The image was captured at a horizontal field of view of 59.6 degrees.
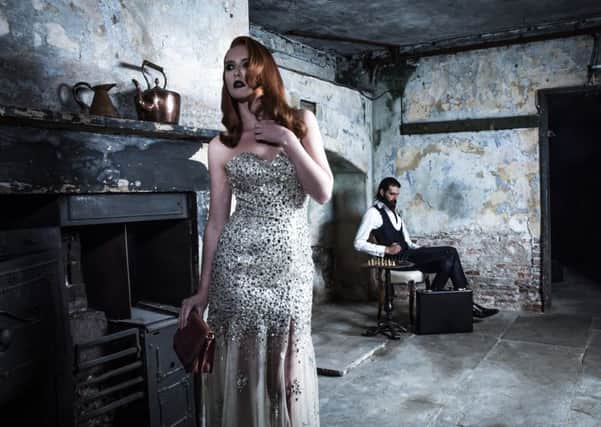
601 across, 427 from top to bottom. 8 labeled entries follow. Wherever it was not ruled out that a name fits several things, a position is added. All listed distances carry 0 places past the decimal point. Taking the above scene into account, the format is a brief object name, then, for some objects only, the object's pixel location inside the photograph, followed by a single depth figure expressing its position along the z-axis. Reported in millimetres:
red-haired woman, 1727
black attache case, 4684
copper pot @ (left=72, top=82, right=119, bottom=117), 2148
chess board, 4582
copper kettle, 2330
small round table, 4598
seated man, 4938
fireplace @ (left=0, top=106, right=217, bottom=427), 1914
